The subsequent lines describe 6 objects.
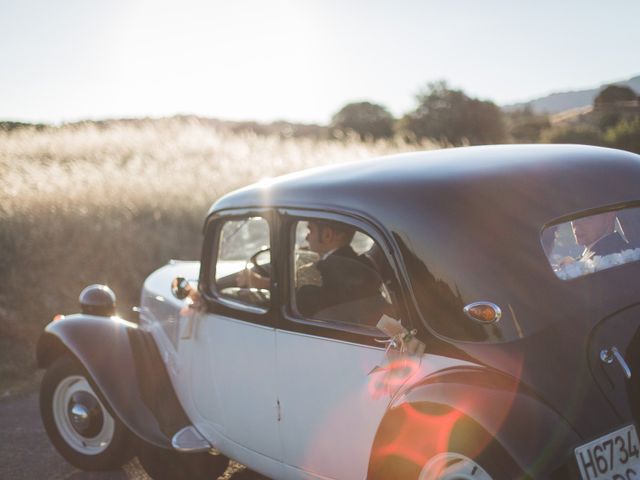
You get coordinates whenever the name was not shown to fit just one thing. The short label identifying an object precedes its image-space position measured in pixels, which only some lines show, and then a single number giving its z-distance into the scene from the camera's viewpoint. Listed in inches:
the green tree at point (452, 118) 989.2
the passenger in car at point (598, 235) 99.6
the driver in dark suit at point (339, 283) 111.1
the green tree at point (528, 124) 1360.7
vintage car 81.7
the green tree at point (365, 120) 1434.5
